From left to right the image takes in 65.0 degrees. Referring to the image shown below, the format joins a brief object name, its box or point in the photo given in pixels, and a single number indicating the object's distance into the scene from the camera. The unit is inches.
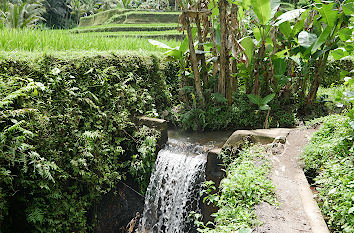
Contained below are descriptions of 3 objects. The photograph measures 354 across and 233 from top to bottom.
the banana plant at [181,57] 228.2
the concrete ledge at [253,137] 156.7
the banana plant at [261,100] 201.0
